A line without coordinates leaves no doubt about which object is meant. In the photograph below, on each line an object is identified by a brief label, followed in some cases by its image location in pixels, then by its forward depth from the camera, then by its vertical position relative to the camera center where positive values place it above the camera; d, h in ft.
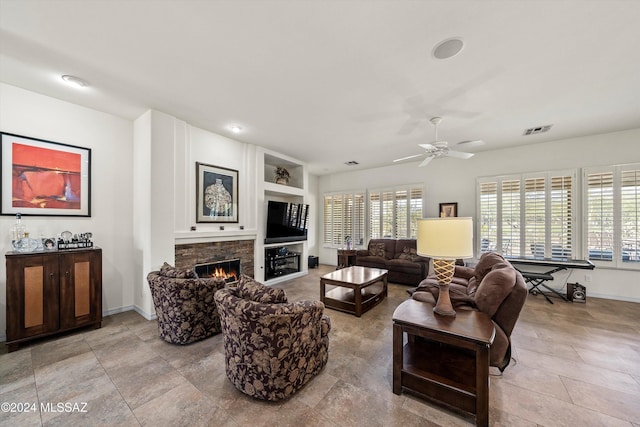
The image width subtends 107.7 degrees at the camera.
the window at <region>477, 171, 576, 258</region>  15.11 -0.06
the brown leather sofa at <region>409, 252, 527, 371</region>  6.50 -2.63
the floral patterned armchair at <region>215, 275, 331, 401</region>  5.76 -3.28
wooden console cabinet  8.33 -3.13
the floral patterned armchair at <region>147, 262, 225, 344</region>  8.61 -3.44
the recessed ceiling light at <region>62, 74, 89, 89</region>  8.74 +5.03
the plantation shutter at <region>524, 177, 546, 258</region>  15.70 -0.18
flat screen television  17.24 -0.71
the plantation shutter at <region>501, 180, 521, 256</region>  16.42 -0.33
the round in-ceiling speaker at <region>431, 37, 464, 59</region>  6.74 +4.95
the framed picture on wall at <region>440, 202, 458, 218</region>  18.59 +0.33
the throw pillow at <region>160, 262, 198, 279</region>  8.92 -2.36
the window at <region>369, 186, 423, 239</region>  20.44 +0.09
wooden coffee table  11.70 -4.61
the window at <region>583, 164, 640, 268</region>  13.43 -0.08
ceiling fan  11.59 +3.27
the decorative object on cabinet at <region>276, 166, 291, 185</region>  19.28 +3.13
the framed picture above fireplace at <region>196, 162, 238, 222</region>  13.53 +1.15
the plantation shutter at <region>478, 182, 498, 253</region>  17.17 -0.13
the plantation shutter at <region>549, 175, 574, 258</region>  14.97 -0.17
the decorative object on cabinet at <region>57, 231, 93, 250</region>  9.68 -1.23
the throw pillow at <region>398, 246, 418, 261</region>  18.17 -3.25
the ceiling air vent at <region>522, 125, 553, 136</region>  13.16 +4.86
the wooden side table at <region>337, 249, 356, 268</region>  20.86 -4.00
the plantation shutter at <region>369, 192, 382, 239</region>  22.26 -0.30
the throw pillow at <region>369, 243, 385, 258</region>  19.94 -3.18
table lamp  6.11 -0.86
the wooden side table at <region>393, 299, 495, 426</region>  5.26 -4.21
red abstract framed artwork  9.23 +1.48
